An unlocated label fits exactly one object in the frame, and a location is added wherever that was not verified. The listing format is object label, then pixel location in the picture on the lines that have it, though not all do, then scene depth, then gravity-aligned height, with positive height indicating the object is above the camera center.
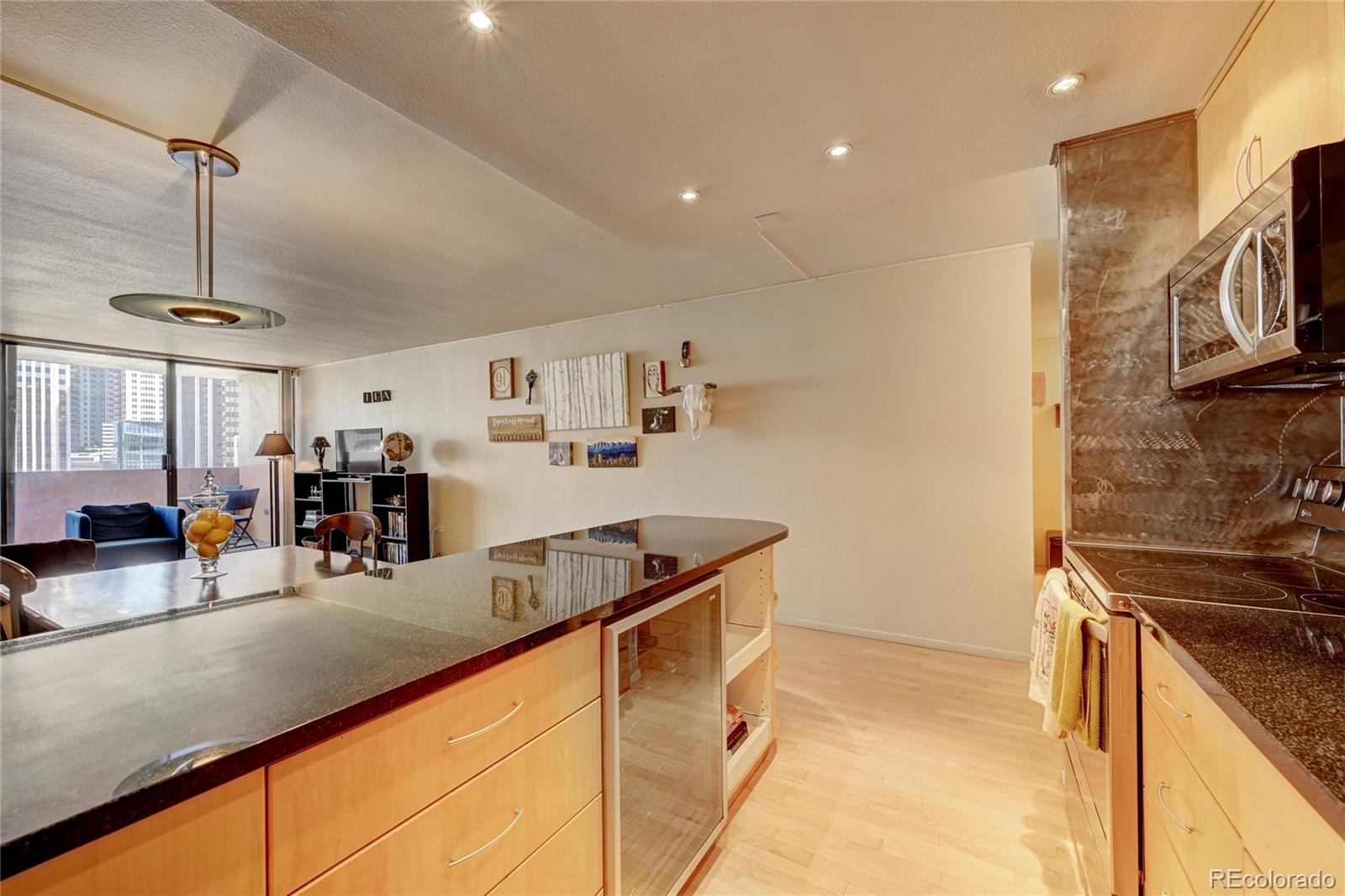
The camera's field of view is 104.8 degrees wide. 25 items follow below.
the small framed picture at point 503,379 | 5.39 +0.77
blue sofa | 4.84 -0.74
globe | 5.93 +0.07
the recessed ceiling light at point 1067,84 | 1.56 +1.10
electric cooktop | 1.24 -0.38
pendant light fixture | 1.92 +0.58
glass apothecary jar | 1.90 -0.26
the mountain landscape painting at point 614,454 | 4.67 -0.03
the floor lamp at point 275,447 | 5.90 +0.09
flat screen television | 6.34 +0.05
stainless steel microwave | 1.08 +0.37
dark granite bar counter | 0.52 -0.34
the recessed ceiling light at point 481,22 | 1.28 +1.09
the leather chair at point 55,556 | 3.00 -0.58
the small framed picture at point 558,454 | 5.06 -0.02
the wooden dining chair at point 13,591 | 1.56 -0.41
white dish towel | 1.61 -0.62
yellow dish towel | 1.34 -0.63
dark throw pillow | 5.03 -0.64
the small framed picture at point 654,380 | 4.44 +0.61
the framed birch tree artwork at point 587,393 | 4.68 +0.54
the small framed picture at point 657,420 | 4.45 +0.26
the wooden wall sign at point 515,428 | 5.24 +0.25
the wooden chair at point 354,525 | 2.73 -0.39
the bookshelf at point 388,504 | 5.76 -0.60
